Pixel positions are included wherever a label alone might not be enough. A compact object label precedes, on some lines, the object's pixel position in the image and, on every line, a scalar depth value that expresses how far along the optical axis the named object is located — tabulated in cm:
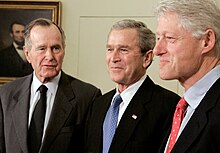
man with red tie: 168
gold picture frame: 354
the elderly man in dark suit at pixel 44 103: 226
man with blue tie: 208
